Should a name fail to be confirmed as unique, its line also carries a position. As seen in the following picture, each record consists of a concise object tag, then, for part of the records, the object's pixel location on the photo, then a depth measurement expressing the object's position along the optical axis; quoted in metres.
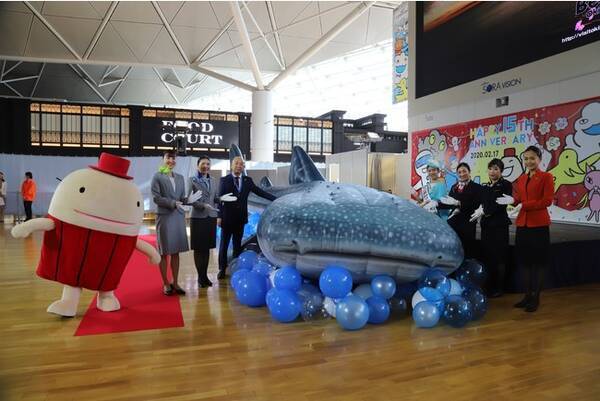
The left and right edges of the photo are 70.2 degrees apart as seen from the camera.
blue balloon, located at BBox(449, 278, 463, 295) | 3.60
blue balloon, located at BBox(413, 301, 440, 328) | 3.26
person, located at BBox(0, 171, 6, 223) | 11.01
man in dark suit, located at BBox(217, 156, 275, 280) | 4.76
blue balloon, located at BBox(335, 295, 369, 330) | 3.17
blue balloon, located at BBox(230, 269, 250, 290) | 3.92
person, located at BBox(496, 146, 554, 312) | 3.67
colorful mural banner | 5.74
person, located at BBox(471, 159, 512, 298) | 4.04
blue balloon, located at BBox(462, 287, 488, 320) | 3.44
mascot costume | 3.34
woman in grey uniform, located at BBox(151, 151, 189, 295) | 4.09
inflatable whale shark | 3.38
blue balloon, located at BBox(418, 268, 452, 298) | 3.45
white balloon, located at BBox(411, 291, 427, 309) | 3.46
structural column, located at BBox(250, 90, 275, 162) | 15.83
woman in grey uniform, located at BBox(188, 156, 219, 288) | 4.40
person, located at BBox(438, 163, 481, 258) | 4.24
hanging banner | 11.80
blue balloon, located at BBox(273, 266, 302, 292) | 3.48
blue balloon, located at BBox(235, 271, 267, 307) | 3.80
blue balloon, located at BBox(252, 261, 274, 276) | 4.01
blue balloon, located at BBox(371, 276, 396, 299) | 3.38
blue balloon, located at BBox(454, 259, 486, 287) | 4.03
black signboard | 17.22
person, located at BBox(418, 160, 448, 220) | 4.52
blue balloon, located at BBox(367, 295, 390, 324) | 3.34
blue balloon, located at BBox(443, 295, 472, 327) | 3.26
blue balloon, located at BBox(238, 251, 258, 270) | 4.54
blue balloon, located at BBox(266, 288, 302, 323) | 3.35
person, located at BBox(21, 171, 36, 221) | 10.97
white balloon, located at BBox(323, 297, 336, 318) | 3.45
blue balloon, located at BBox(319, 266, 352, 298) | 3.26
